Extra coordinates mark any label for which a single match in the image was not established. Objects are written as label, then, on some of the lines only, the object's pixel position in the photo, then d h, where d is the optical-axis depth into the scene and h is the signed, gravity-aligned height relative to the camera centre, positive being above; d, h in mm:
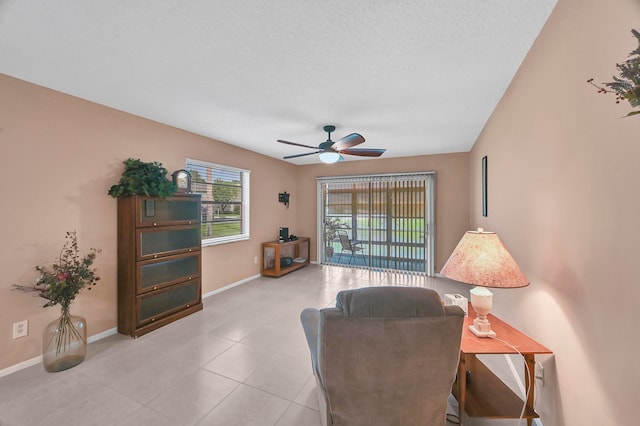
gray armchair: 1147 -676
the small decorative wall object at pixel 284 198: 5637 +365
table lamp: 1472 -351
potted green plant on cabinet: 2678 +368
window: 3902 +253
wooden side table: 1431 -1146
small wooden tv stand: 4988 -947
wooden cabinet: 2695 -558
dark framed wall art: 3271 +349
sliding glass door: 5262 -172
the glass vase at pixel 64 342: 2127 -1135
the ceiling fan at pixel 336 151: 3079 +842
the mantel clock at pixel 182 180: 3205 +456
